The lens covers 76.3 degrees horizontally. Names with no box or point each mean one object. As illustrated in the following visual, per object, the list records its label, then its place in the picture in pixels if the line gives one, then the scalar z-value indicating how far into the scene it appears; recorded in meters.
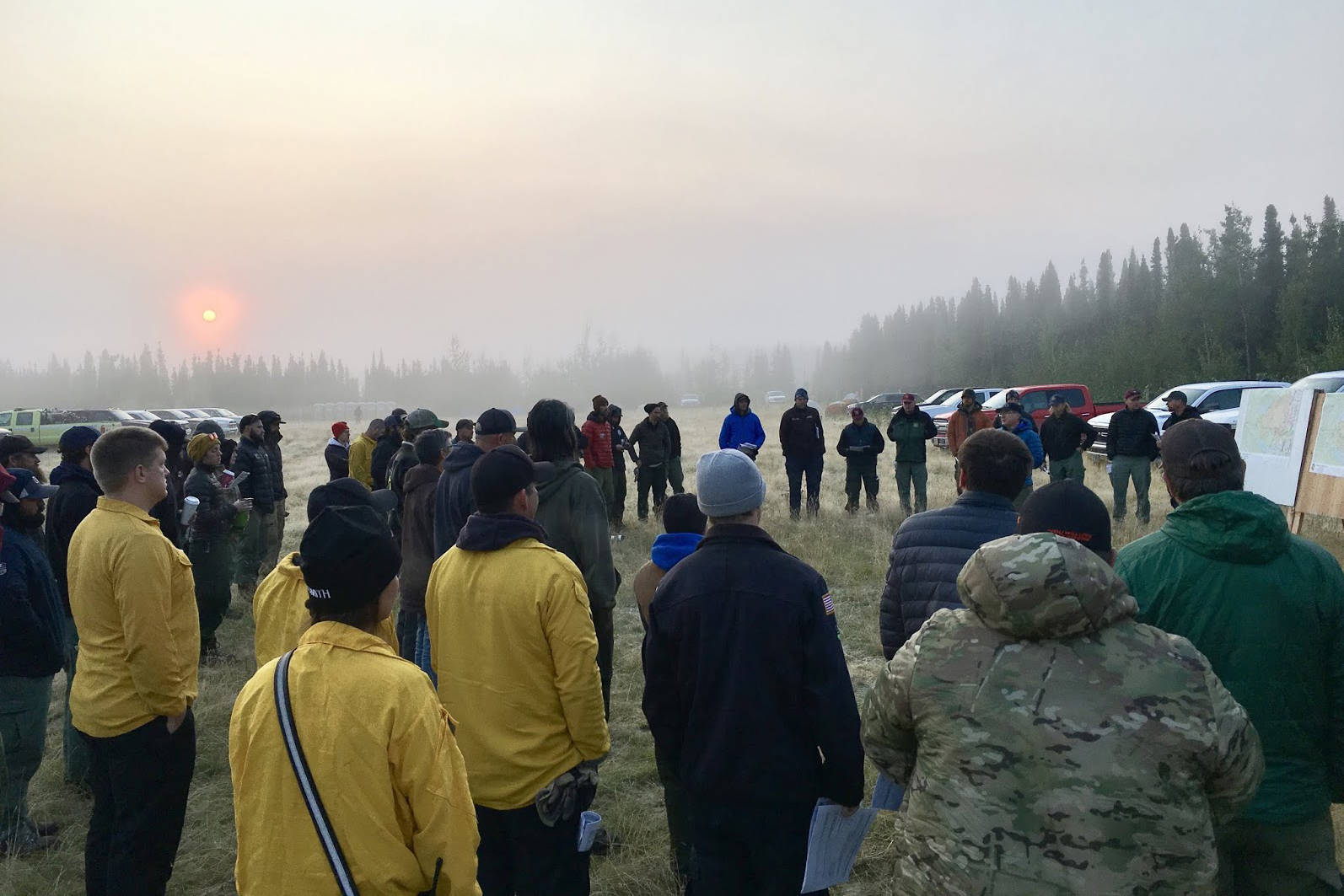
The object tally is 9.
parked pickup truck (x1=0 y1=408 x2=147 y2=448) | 37.22
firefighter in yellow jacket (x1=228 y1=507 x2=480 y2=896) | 1.81
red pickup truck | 22.12
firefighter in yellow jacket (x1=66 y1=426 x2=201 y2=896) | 3.18
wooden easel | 10.25
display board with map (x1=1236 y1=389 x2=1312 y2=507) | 11.12
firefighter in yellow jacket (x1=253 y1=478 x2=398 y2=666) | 3.20
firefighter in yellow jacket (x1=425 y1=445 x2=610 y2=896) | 2.83
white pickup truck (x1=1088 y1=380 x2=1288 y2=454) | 18.66
